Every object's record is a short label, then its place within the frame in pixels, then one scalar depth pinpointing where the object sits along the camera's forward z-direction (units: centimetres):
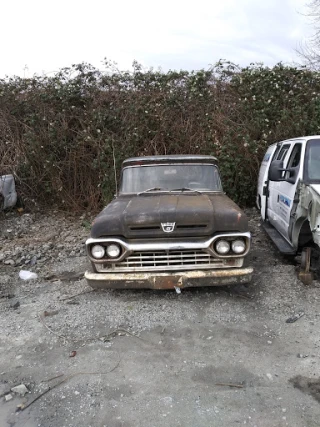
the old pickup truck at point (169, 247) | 403
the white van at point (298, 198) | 448
